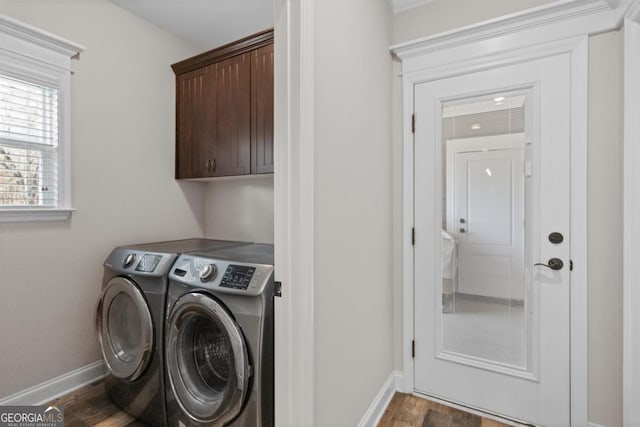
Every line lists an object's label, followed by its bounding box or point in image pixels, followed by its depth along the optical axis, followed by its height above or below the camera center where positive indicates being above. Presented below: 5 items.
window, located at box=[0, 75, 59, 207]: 1.80 +0.40
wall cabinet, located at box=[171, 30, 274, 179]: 2.11 +0.73
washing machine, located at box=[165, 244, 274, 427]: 1.32 -0.60
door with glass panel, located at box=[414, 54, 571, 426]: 1.65 -0.21
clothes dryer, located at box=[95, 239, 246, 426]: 1.67 -0.66
